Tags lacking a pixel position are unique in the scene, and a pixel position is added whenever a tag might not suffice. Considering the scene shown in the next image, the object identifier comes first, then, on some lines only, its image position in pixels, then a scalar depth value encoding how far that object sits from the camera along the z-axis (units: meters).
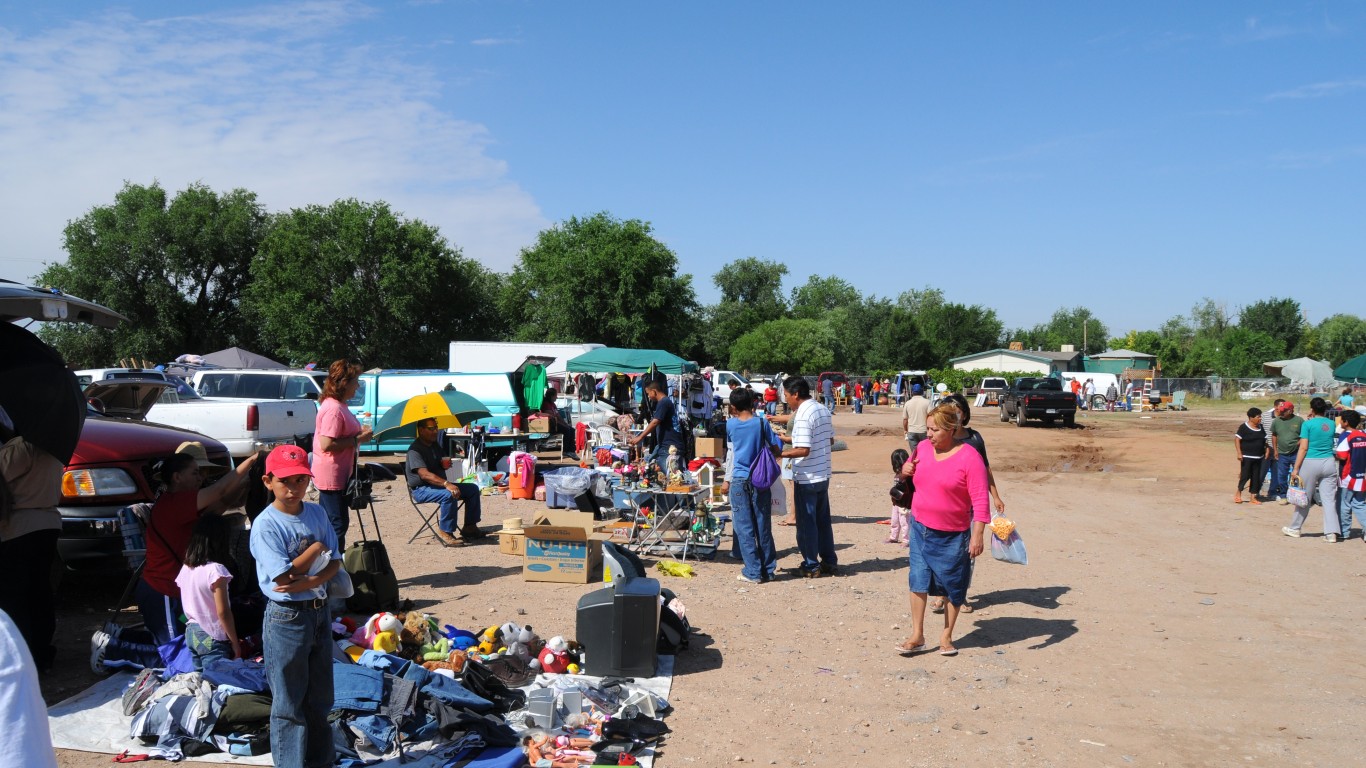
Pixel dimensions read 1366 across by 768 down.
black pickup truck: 31.92
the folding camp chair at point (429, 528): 10.17
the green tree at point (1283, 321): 87.75
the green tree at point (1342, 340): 79.69
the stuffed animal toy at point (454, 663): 5.53
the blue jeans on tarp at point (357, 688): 4.77
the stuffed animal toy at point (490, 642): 5.96
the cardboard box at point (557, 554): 8.39
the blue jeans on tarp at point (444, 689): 4.89
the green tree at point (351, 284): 43.22
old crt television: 5.83
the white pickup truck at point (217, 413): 10.70
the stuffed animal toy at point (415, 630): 5.91
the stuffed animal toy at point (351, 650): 5.65
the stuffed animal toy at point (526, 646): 5.83
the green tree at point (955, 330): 84.31
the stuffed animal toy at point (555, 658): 5.90
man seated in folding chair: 9.85
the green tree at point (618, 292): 49.44
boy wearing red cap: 3.86
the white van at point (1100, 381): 48.56
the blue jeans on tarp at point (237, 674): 4.83
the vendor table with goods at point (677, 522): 9.60
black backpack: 6.31
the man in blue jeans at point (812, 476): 8.24
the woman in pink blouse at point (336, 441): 6.95
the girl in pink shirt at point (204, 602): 5.07
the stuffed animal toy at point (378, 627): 5.77
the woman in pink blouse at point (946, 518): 6.13
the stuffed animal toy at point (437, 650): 5.80
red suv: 6.29
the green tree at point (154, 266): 41.50
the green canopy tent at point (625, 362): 22.95
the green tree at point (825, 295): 110.19
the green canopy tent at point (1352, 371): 19.14
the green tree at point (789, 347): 68.88
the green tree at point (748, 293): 93.75
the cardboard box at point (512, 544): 9.59
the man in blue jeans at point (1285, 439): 13.83
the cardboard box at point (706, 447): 15.51
